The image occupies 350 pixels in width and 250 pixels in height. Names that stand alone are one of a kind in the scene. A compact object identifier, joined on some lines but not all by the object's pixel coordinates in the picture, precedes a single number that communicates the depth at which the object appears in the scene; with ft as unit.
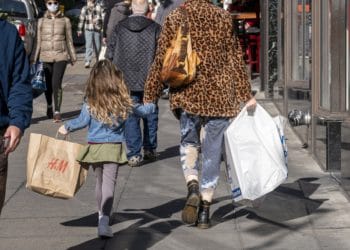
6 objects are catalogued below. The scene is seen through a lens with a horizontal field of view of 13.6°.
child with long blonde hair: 33.02
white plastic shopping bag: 34.68
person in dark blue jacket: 24.55
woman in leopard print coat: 34.39
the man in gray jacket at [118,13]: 56.97
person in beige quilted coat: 66.15
